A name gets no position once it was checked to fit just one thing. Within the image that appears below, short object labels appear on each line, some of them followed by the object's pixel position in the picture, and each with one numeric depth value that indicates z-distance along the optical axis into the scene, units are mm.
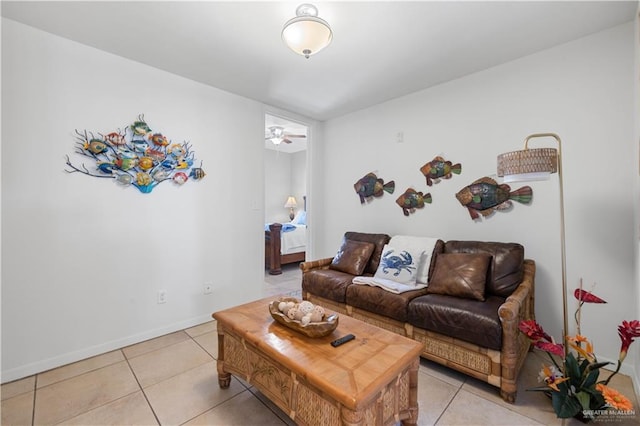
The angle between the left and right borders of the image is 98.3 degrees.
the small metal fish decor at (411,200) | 3040
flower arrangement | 1438
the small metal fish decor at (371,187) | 3379
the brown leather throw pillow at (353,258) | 2924
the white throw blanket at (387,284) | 2316
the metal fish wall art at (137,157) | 2248
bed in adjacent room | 4836
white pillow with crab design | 2521
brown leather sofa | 1712
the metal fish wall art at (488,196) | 2400
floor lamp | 1662
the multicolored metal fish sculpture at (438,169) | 2809
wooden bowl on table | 1463
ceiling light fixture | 1720
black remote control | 1427
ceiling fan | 4637
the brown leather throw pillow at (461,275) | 2092
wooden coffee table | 1139
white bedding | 5094
